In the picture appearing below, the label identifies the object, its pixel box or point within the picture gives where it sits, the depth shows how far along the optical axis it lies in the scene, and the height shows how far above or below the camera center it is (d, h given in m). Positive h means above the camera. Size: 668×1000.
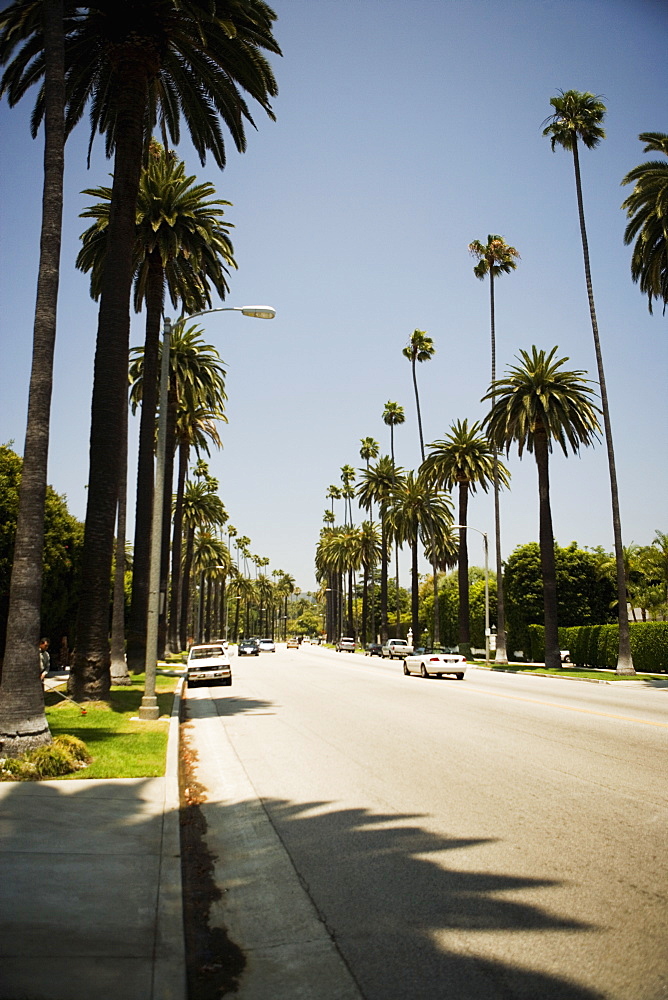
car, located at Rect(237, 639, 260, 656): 70.81 -0.94
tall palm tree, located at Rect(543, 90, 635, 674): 42.00 +27.04
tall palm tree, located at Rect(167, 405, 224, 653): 48.25 +12.41
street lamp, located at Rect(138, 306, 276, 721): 17.16 +1.21
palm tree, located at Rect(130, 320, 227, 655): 39.19 +13.10
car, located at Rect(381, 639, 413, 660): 61.12 -1.04
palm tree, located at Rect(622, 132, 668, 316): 32.88 +17.63
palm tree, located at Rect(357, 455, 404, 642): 86.38 +16.92
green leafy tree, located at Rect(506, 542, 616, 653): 63.50 +3.41
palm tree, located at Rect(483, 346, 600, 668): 44.84 +12.36
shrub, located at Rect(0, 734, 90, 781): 10.01 -1.59
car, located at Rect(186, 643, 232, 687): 29.16 -1.14
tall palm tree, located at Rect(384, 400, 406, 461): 90.00 +25.14
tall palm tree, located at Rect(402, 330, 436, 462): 75.88 +27.67
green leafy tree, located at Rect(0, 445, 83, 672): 28.92 +3.69
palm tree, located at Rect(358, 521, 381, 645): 99.50 +11.27
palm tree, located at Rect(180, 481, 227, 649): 67.12 +10.74
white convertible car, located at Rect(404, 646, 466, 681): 33.84 -1.25
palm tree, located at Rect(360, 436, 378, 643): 103.56 +24.37
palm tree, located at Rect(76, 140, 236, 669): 28.20 +14.23
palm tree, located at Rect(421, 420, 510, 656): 60.09 +12.96
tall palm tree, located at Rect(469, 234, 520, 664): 58.03 +27.69
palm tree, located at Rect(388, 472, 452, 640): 69.19 +10.44
